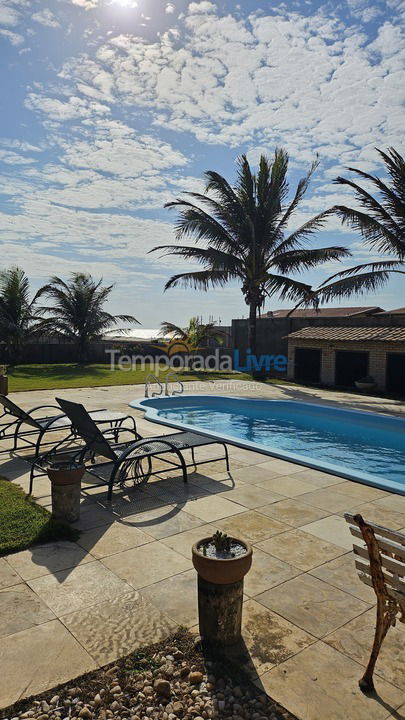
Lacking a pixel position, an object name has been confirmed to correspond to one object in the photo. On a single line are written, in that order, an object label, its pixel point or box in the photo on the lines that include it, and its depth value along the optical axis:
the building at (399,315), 18.67
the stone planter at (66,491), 4.74
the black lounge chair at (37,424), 7.25
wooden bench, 2.51
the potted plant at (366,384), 17.59
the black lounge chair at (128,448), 5.67
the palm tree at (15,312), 25.00
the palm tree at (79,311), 26.94
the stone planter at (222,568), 2.84
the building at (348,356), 17.56
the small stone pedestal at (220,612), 2.88
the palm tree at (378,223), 15.21
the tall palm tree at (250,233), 19.91
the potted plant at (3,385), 13.63
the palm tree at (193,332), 24.66
